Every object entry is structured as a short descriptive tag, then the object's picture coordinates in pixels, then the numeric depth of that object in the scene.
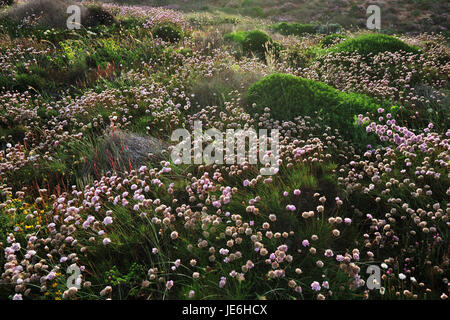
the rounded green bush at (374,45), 7.75
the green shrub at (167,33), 10.97
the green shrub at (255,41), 10.18
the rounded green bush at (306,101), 4.95
